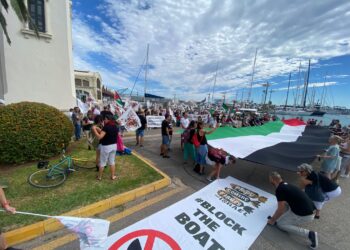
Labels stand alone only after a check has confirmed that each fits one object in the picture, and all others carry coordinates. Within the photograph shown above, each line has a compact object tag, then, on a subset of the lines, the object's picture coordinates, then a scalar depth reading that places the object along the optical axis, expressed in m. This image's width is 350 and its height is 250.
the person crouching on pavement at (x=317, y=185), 3.95
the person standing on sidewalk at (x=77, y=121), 9.99
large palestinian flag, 5.32
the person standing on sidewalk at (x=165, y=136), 7.89
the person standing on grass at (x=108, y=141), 4.82
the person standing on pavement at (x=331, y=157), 5.45
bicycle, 4.76
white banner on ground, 3.19
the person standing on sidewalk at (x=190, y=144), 7.05
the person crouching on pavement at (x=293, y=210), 3.42
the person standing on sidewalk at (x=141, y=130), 9.23
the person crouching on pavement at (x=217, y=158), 5.86
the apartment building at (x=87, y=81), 46.92
